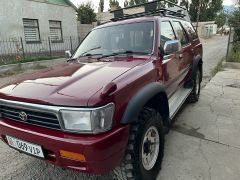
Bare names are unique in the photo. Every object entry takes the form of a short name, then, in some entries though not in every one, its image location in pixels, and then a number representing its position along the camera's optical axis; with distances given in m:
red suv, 1.53
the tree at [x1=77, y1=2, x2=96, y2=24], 18.76
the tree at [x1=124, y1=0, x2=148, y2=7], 43.61
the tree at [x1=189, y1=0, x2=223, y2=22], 33.53
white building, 9.89
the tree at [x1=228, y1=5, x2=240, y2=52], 8.22
